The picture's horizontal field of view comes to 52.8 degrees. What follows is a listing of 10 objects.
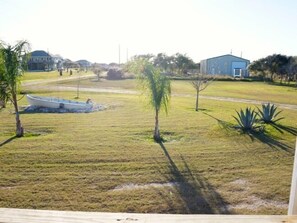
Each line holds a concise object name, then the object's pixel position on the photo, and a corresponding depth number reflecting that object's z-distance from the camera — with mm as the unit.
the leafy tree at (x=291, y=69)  37469
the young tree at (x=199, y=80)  17786
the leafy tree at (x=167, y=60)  45772
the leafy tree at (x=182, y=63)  48312
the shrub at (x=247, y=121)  10062
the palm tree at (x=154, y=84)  8750
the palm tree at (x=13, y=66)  8688
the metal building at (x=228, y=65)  47562
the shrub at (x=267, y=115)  11547
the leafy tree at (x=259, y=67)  42688
